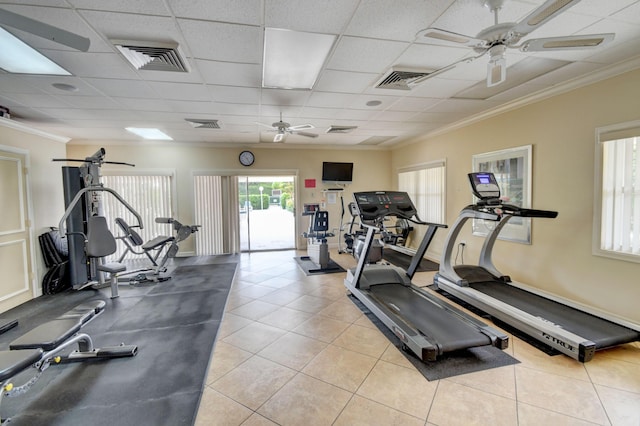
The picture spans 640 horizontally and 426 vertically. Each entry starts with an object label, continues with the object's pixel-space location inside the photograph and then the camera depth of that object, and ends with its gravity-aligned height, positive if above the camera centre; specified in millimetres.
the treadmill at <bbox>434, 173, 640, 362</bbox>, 2402 -1207
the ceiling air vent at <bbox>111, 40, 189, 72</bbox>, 2268 +1330
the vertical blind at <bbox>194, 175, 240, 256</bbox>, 6676 -250
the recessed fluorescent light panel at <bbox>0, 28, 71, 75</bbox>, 2197 +1334
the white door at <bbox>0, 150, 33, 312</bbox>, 3691 -404
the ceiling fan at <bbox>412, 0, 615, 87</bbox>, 1554 +1030
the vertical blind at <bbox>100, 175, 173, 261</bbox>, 6176 +23
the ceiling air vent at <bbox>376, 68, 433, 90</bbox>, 2887 +1355
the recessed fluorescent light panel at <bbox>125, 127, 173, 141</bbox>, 5154 +1401
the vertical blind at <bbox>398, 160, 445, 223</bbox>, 5723 +236
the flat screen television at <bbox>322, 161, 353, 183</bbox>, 7070 +717
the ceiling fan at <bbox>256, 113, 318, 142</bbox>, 4225 +1149
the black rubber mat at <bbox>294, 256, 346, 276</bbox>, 5086 -1329
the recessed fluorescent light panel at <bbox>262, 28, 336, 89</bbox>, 2242 +1354
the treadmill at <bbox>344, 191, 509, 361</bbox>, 2373 -1214
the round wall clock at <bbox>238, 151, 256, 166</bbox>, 6754 +1068
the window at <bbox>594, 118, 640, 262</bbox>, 2758 +19
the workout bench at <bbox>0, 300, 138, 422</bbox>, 1668 -1001
